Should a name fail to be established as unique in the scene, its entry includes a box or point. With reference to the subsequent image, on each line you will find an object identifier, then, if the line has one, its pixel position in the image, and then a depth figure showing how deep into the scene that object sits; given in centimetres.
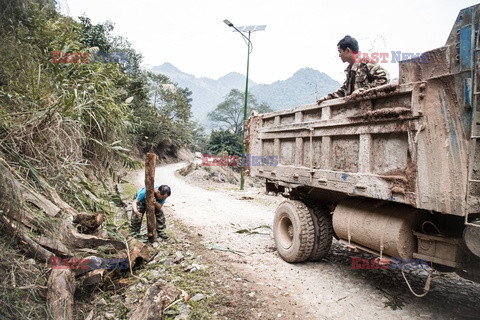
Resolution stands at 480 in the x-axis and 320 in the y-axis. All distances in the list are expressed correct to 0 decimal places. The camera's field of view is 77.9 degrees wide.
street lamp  1179
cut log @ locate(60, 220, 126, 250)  302
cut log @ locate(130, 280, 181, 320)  252
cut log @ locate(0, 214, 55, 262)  265
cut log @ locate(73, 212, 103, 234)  328
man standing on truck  346
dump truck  219
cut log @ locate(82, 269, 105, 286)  289
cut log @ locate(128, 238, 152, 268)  358
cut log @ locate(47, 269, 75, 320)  236
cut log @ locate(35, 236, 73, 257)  285
